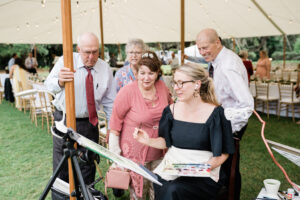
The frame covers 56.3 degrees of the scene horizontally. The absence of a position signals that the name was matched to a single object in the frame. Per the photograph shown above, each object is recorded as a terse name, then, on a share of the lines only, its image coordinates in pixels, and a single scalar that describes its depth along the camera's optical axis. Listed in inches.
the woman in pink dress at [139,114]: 93.4
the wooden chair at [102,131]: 175.6
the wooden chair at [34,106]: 271.9
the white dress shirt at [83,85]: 97.4
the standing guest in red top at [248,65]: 287.1
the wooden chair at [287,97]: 279.6
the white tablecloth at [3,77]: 455.5
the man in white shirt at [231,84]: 94.7
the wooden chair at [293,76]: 433.7
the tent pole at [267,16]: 300.4
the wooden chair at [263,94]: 294.5
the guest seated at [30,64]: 520.4
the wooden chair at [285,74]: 443.8
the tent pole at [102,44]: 294.2
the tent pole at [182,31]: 202.7
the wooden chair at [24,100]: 321.4
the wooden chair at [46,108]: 255.5
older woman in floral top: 120.0
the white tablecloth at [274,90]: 299.6
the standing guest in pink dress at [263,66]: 358.0
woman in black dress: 82.7
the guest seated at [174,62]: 514.8
